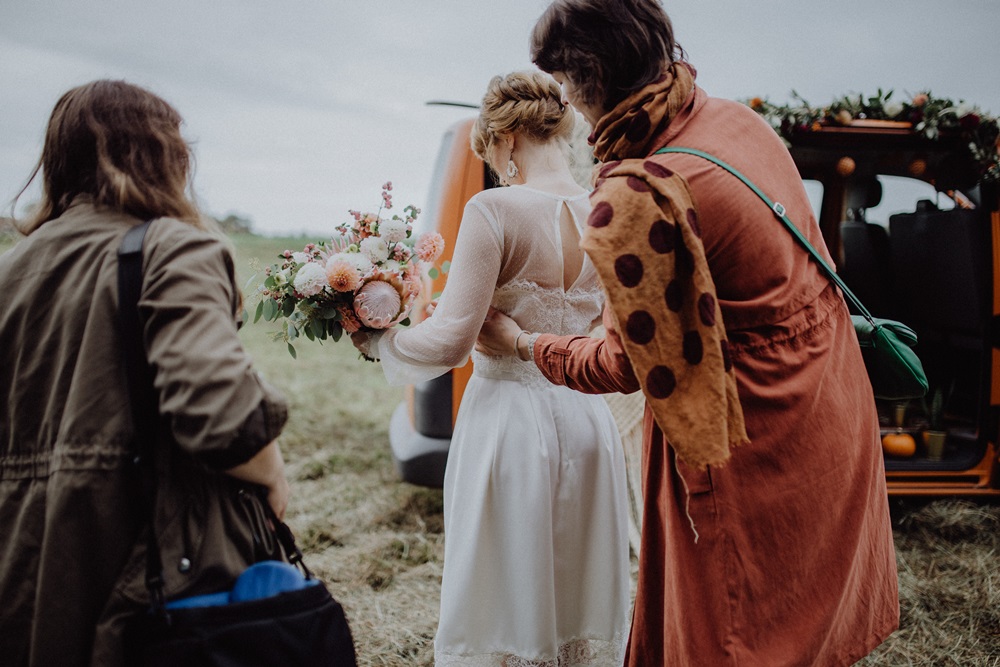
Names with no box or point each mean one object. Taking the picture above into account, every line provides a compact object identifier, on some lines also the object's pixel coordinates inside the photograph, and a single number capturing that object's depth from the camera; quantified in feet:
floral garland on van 13.28
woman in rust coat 4.31
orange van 12.37
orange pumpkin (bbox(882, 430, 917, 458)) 15.26
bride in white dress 6.73
